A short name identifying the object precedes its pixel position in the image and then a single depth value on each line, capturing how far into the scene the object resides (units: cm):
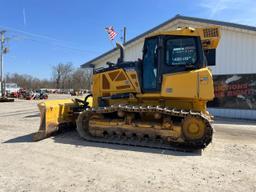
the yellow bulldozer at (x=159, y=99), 507
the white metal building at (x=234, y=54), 1081
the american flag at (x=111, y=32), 1334
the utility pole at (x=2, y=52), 2581
